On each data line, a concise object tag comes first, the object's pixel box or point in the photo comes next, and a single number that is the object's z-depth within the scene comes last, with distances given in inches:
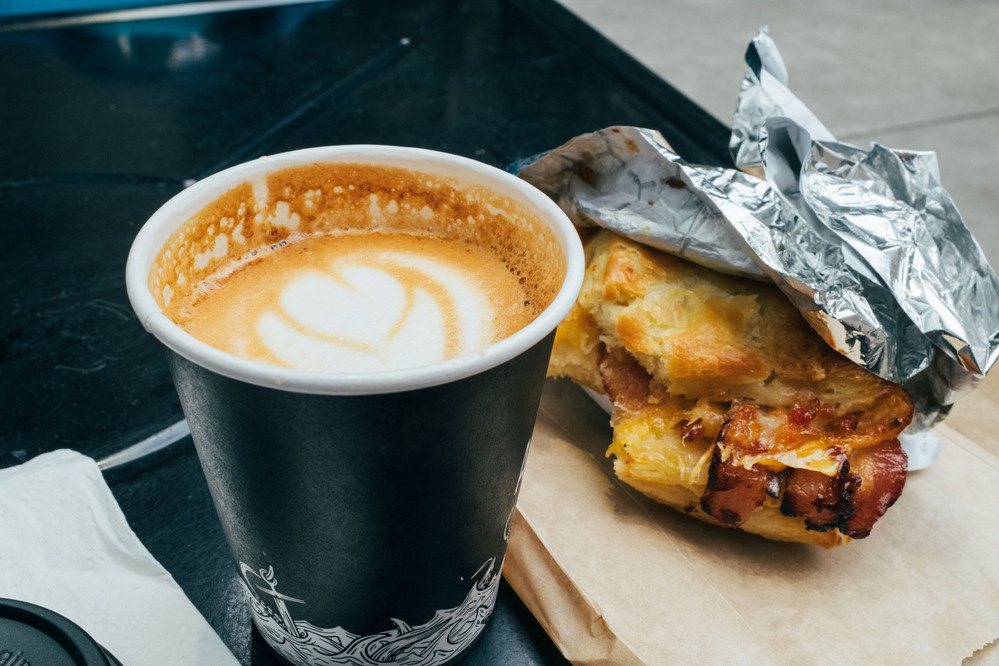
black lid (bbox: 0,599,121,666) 10.3
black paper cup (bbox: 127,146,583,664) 9.7
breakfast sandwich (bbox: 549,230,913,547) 12.8
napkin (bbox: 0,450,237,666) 11.6
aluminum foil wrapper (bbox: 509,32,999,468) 13.0
